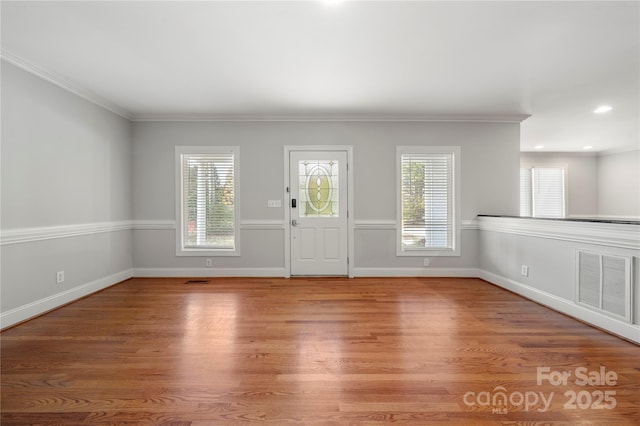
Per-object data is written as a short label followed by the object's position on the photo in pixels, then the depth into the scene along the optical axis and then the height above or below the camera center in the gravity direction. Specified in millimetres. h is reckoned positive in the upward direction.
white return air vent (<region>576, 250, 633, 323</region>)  2744 -733
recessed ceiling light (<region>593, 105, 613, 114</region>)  4709 +1537
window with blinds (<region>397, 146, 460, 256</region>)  5137 +80
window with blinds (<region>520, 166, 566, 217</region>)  8336 +438
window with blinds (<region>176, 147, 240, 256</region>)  5090 +94
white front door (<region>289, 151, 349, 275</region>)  5098 -64
